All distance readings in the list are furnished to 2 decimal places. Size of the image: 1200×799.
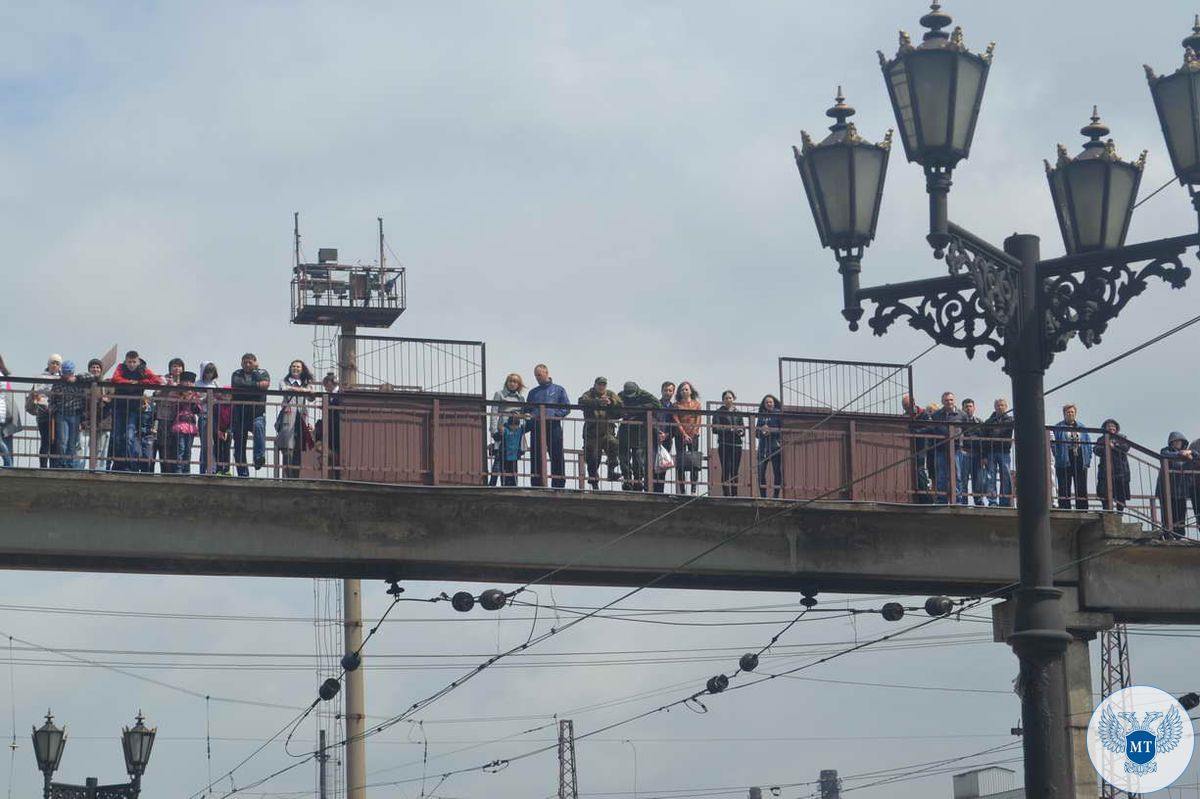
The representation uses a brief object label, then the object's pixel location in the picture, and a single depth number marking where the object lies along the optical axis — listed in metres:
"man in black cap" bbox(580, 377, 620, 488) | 22.92
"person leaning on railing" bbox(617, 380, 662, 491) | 23.17
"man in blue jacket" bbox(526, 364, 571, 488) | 22.69
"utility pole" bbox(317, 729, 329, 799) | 56.57
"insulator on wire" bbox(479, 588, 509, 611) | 23.69
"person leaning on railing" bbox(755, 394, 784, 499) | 23.75
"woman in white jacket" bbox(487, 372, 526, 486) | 22.81
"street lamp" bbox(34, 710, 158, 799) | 19.83
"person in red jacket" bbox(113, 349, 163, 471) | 21.55
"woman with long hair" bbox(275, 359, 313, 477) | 22.33
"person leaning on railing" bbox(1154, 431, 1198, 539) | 24.64
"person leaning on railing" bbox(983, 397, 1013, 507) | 24.08
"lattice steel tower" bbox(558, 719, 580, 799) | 66.38
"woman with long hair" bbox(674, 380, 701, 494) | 23.30
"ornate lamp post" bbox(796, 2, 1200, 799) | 10.16
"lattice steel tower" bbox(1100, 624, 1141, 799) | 39.59
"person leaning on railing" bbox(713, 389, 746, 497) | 23.39
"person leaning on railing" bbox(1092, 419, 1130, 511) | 24.77
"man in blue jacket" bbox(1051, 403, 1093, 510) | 24.31
